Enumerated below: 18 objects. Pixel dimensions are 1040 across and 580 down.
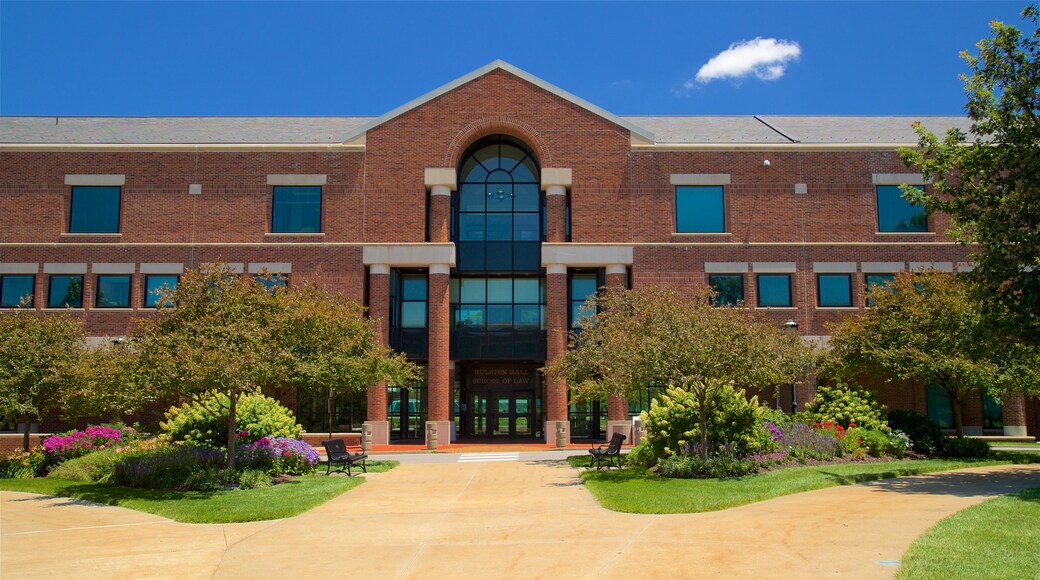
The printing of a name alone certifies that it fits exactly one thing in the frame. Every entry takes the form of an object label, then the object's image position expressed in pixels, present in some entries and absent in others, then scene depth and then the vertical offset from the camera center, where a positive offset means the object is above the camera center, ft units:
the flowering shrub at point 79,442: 67.21 -5.29
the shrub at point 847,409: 73.67 -2.73
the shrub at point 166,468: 53.21 -5.88
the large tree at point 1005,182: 51.42 +13.13
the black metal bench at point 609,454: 64.34 -5.94
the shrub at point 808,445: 62.88 -5.17
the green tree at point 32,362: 68.54 +1.61
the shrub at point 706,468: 54.03 -5.96
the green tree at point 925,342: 69.00 +3.46
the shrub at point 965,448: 70.95 -6.02
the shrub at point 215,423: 63.93 -3.46
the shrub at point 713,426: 59.88 -3.47
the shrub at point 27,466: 66.13 -7.12
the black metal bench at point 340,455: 62.95 -5.93
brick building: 102.63 +19.83
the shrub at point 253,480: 53.01 -6.67
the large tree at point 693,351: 54.34 +2.02
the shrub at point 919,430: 72.13 -4.53
